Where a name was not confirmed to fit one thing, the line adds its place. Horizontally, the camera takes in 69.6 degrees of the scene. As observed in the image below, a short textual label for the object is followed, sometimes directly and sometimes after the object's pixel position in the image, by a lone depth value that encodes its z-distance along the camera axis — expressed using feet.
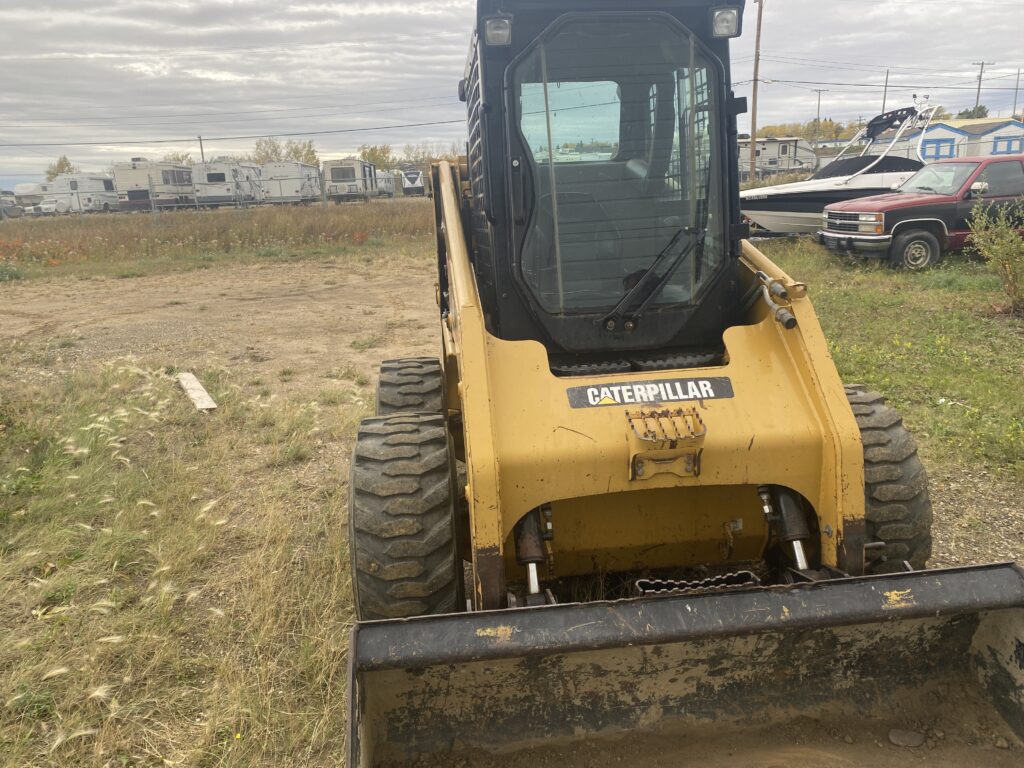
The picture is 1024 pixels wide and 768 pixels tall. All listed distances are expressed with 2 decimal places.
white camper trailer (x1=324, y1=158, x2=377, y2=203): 134.86
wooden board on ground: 22.48
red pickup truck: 40.81
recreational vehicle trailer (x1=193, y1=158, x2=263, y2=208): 130.21
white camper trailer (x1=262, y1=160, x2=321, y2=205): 128.98
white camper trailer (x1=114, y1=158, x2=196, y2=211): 128.98
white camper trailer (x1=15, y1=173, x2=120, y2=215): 144.36
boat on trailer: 48.60
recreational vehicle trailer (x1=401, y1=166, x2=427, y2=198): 151.17
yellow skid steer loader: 7.55
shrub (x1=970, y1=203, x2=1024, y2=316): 29.53
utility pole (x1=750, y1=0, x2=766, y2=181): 95.05
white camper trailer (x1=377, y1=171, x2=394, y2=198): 152.35
